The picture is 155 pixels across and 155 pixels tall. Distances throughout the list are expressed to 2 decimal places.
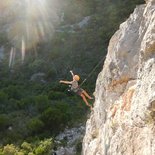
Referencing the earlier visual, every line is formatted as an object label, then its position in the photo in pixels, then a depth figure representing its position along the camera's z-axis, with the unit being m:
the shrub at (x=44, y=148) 18.08
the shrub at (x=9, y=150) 18.06
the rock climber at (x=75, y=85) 13.30
